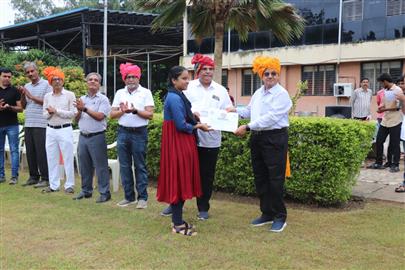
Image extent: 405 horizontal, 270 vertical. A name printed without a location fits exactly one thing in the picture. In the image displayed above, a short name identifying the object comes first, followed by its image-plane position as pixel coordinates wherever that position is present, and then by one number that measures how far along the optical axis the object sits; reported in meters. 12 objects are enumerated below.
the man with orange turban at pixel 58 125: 6.82
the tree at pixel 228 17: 10.28
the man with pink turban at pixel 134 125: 5.95
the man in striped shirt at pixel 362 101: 10.25
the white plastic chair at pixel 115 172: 7.25
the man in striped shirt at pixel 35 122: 7.26
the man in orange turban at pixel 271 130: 4.85
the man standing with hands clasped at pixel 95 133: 6.38
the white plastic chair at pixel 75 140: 8.05
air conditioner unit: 20.02
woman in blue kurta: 4.75
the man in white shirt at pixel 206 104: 5.32
